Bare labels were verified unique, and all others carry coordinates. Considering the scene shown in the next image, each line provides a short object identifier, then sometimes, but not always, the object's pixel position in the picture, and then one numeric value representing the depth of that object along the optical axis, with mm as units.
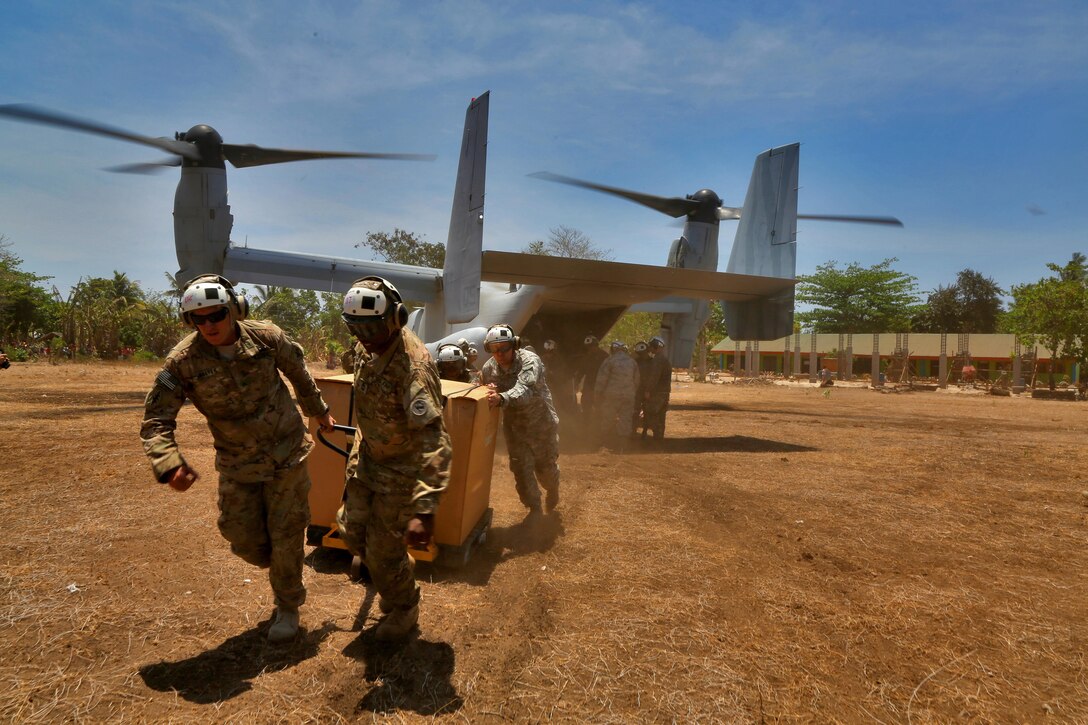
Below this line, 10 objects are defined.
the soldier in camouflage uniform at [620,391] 9977
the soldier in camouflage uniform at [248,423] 3123
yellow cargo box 4199
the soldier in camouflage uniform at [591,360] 12750
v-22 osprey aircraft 11078
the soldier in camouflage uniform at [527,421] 5438
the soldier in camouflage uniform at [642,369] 10711
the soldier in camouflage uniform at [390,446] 3053
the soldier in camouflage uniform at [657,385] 10656
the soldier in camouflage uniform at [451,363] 5051
